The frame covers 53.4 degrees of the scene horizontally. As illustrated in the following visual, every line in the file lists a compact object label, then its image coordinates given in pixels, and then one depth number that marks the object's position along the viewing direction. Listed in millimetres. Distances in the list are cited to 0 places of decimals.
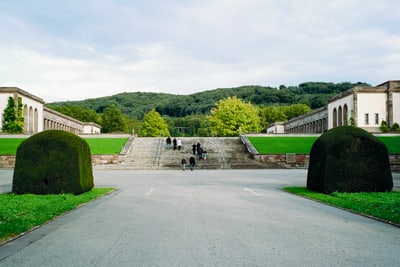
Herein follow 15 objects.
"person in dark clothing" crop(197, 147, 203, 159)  36803
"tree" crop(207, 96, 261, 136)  73062
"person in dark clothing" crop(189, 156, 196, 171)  31422
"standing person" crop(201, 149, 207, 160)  37031
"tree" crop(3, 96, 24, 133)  54625
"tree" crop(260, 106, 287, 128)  110125
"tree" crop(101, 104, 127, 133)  101000
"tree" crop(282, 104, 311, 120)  112125
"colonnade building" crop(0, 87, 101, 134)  57188
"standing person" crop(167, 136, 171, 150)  41434
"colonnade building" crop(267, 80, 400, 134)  54500
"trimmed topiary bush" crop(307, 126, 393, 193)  14352
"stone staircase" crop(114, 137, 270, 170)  34594
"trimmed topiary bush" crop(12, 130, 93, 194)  13891
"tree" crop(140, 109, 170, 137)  86750
